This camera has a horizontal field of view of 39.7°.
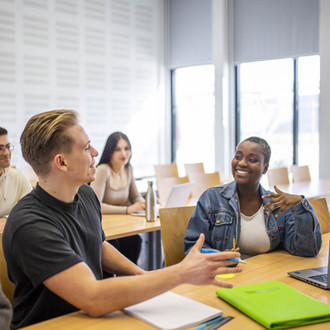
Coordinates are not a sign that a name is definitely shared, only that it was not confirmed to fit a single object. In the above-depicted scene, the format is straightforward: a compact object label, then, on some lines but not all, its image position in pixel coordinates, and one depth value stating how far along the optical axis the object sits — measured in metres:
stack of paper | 1.42
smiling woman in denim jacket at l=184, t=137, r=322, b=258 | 2.26
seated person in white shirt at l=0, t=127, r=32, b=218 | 3.48
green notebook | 1.43
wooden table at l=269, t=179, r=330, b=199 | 5.07
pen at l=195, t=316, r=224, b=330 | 1.40
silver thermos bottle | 3.46
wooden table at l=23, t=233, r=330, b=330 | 1.43
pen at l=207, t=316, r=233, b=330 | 1.41
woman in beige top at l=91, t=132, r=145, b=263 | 3.96
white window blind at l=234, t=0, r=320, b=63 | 7.30
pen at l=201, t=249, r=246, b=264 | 1.94
